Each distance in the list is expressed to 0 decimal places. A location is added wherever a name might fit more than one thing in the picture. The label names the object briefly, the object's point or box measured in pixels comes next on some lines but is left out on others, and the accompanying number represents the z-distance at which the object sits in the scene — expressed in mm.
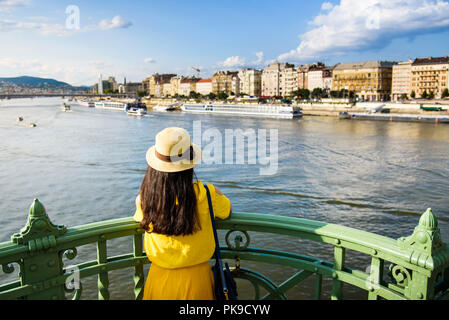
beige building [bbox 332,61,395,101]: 77188
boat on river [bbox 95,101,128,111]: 70006
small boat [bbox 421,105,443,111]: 48688
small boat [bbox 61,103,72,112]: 66550
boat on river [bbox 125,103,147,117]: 54369
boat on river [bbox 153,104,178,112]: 67825
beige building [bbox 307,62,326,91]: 85750
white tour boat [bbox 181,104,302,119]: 50488
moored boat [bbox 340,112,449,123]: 41762
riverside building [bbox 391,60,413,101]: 72188
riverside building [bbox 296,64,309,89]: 88125
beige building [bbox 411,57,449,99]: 67688
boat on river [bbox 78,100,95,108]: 81438
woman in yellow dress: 1663
